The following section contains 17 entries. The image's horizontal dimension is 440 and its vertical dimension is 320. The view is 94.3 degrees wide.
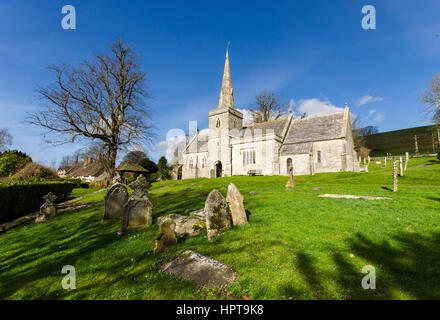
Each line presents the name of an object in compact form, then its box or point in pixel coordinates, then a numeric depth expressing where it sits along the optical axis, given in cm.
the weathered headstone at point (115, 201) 929
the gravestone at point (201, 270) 374
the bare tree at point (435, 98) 2660
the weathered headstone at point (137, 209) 745
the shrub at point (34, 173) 2409
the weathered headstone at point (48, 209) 1154
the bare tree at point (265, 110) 4847
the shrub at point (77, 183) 3744
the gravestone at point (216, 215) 597
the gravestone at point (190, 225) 650
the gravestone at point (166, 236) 538
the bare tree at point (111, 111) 2348
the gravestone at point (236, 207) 677
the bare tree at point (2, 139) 3994
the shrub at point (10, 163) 2695
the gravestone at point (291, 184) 1587
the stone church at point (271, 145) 2916
